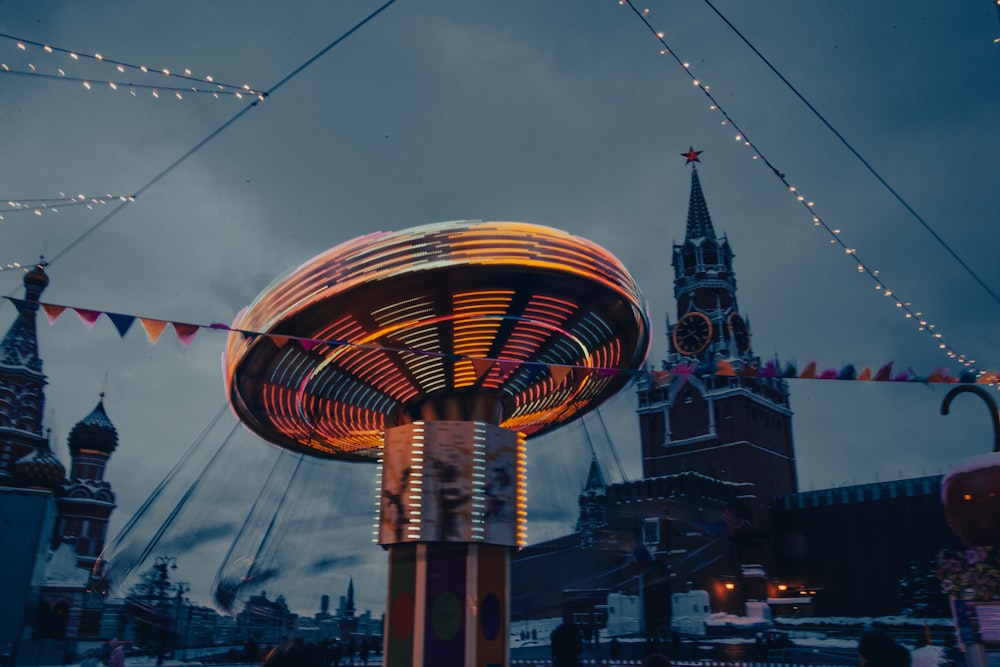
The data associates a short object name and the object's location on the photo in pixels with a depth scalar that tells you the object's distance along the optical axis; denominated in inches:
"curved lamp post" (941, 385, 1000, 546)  299.6
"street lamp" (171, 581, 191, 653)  1310.3
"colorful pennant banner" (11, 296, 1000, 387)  461.7
